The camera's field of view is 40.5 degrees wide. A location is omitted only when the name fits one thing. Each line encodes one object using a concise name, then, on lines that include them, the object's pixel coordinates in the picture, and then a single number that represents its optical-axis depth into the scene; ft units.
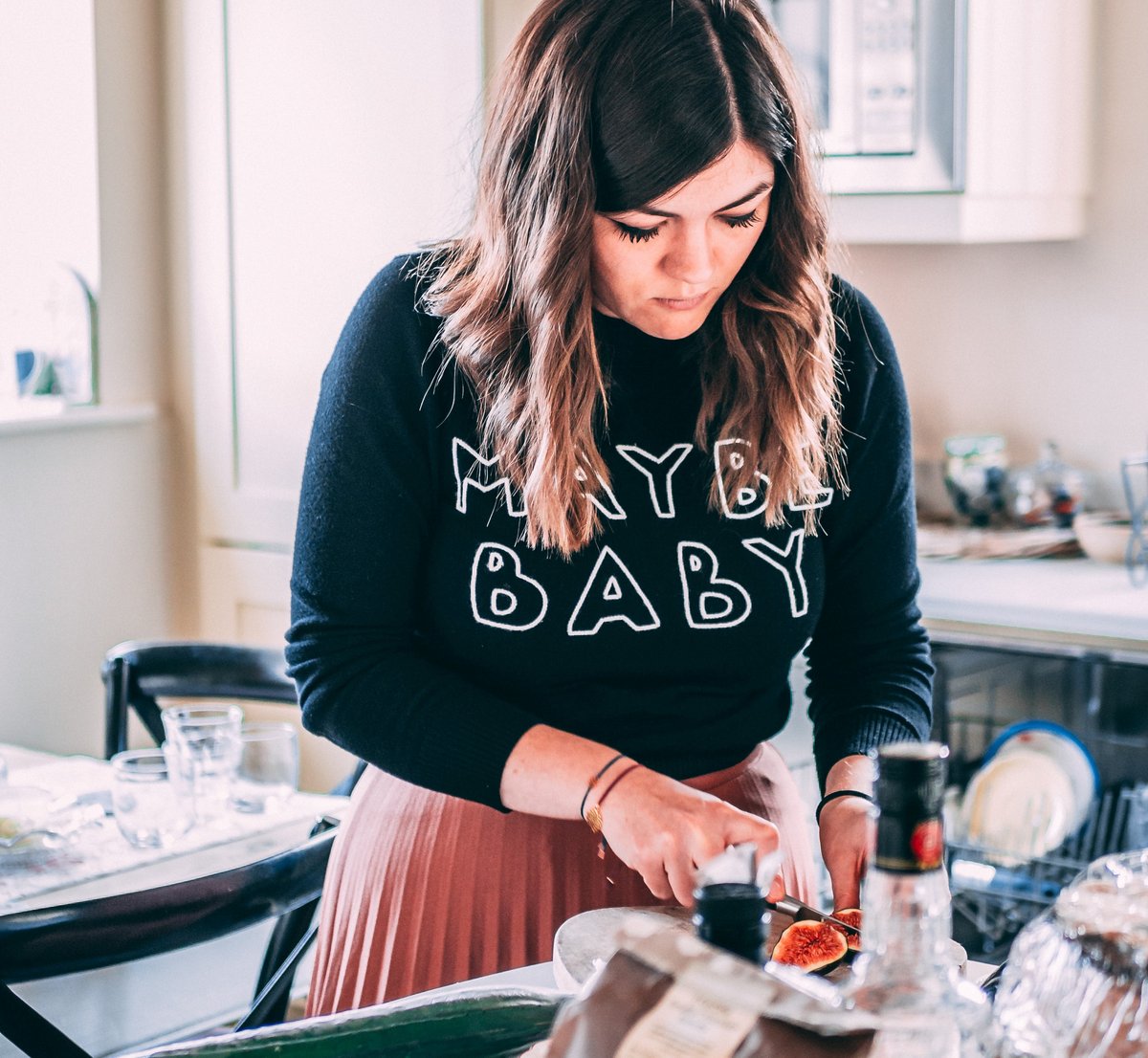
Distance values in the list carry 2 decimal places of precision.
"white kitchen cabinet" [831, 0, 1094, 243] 7.75
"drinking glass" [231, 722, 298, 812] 6.36
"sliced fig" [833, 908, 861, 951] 3.31
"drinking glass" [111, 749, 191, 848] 5.82
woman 3.92
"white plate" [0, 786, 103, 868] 5.57
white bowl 8.13
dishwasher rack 7.25
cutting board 2.97
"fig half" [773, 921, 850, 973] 3.05
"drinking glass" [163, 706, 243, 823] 5.97
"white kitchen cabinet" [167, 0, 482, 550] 8.75
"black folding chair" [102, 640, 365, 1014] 7.42
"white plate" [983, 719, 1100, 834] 7.29
